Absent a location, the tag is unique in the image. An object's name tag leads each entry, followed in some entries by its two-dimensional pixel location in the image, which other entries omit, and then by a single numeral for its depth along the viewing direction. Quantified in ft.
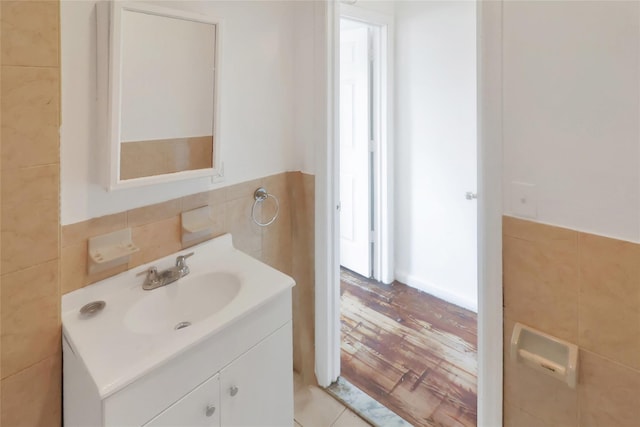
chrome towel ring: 5.58
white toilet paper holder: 3.61
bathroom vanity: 2.99
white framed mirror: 3.64
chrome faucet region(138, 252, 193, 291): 4.21
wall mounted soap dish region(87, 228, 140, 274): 3.81
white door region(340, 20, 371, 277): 9.18
